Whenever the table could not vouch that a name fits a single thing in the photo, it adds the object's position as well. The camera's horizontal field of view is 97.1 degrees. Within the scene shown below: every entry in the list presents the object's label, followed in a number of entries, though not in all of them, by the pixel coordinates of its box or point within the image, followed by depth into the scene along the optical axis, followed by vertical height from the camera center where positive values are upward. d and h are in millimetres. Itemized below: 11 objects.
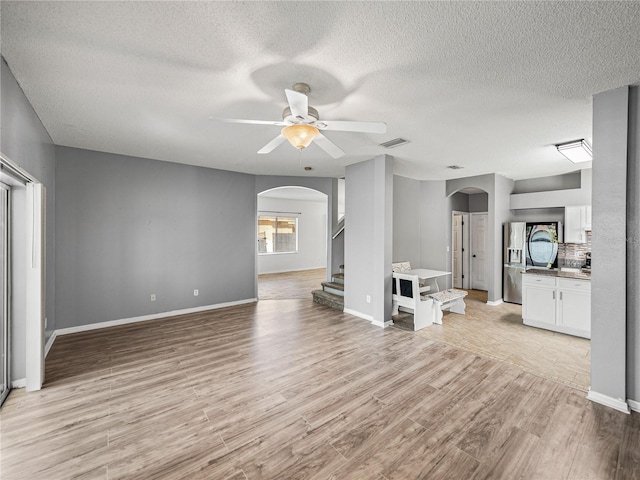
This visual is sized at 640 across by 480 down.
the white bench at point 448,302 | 4656 -1126
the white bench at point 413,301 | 4375 -1028
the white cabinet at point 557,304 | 3955 -1000
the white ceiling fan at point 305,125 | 2229 +907
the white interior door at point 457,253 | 7504 -438
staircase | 5548 -1213
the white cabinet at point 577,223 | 5148 +251
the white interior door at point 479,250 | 7203 -352
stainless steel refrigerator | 5746 -473
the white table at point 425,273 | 4866 -678
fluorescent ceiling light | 3662 +1180
